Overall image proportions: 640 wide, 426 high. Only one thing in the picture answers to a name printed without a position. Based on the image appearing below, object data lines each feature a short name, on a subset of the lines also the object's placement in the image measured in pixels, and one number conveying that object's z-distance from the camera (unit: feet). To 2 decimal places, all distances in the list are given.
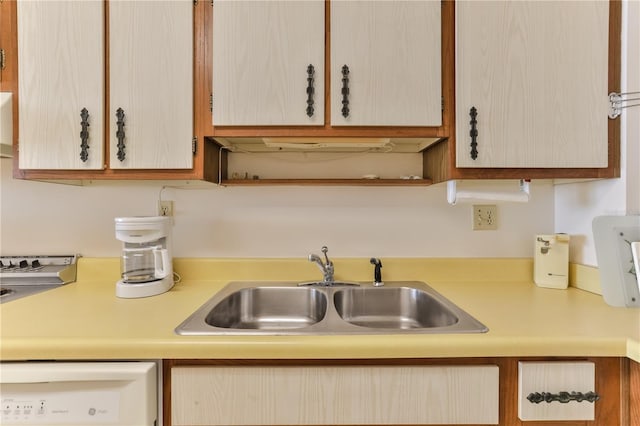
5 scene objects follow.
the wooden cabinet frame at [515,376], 2.70
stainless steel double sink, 4.23
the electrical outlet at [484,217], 4.79
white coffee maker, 3.89
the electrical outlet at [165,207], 4.79
